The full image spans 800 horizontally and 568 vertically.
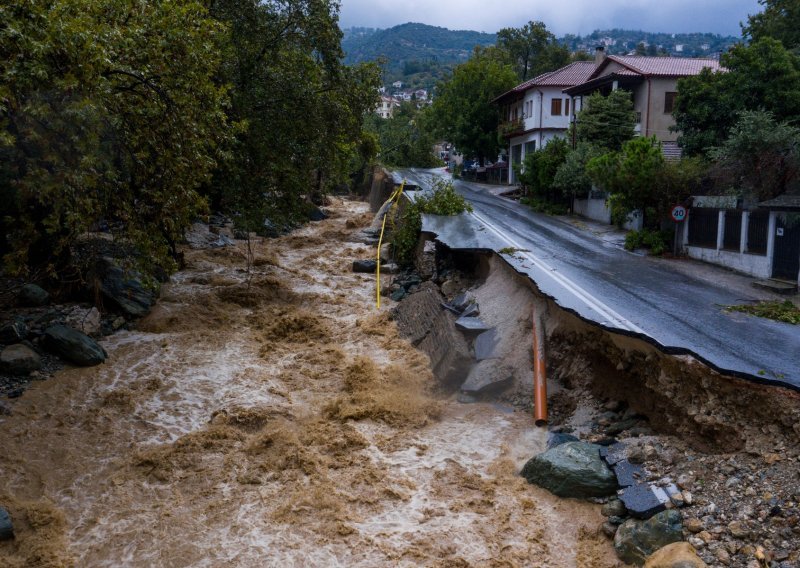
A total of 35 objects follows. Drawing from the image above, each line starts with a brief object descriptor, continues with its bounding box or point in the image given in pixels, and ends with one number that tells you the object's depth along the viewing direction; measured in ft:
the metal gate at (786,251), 50.31
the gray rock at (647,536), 24.54
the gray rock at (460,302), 52.60
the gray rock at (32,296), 50.37
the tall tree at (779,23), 83.56
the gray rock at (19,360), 42.09
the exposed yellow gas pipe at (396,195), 97.86
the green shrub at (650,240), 65.31
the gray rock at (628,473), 28.45
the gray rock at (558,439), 33.50
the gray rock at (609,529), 26.71
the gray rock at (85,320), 49.83
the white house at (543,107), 151.53
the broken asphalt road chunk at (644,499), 26.18
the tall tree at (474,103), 177.78
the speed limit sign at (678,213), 63.77
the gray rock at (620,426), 33.53
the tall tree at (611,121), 105.60
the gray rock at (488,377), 41.22
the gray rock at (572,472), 29.22
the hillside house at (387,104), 475.23
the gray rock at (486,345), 44.09
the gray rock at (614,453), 30.04
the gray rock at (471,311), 50.34
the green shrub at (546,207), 103.71
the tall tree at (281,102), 62.23
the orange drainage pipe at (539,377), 36.70
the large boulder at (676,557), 22.29
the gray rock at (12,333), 44.80
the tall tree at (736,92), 69.15
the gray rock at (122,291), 54.44
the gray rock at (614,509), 27.50
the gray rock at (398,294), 63.52
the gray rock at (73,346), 44.93
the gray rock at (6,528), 27.58
